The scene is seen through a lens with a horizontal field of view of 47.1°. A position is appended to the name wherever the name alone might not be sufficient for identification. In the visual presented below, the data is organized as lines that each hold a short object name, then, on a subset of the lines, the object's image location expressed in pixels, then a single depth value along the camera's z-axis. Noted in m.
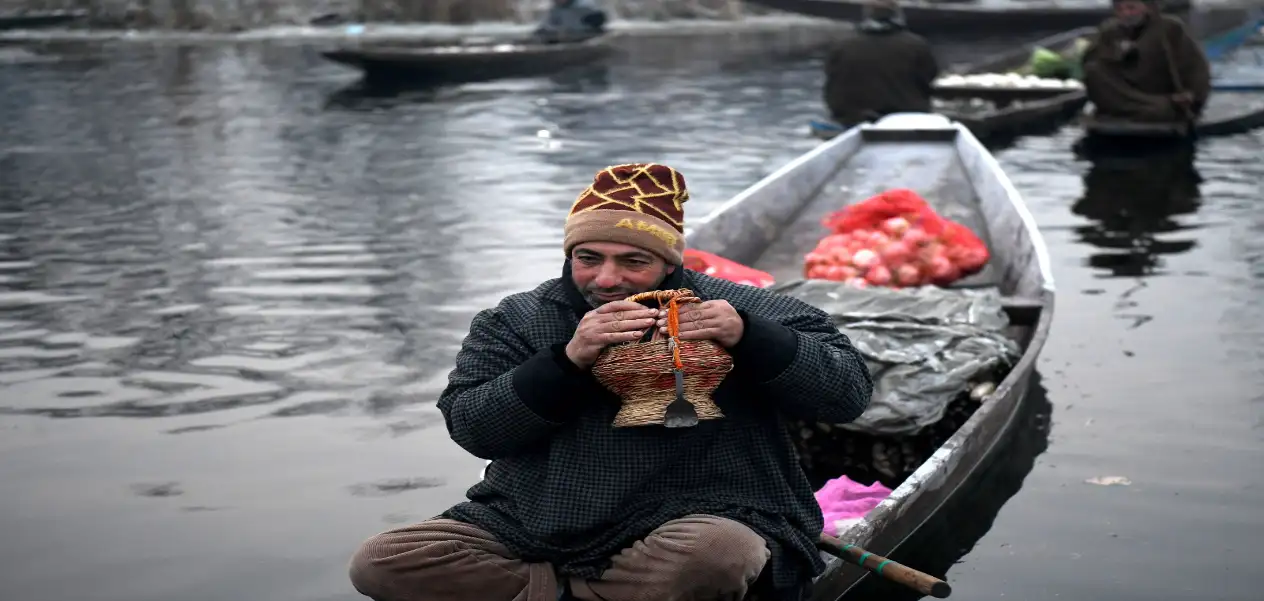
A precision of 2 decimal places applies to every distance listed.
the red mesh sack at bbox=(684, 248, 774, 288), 5.58
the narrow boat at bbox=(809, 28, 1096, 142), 12.08
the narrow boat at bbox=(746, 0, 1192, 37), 24.97
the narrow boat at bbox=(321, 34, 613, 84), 19.05
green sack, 15.18
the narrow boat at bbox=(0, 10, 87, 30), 29.03
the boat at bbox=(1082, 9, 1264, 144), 12.36
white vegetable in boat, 13.98
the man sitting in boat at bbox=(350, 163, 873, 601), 3.01
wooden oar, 3.08
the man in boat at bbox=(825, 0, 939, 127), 11.55
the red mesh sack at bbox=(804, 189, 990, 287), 6.21
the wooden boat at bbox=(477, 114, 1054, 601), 4.24
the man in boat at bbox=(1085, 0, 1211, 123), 11.91
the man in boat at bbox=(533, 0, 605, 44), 22.53
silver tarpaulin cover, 4.73
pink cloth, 4.29
